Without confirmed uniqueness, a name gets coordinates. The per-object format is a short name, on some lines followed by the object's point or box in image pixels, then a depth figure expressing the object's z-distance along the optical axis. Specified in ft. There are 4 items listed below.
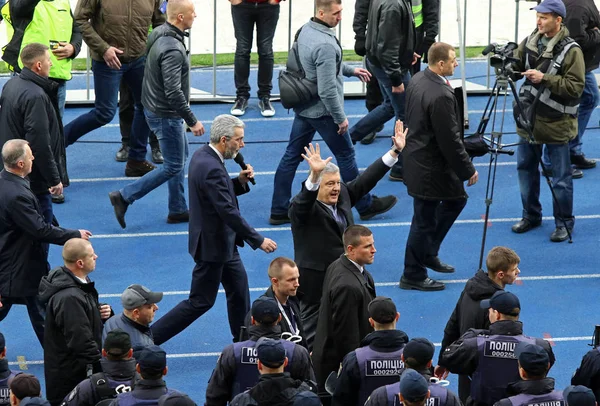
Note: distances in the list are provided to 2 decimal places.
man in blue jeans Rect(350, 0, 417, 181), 79.82
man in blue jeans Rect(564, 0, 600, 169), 81.51
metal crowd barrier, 102.89
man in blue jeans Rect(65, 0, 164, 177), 82.48
